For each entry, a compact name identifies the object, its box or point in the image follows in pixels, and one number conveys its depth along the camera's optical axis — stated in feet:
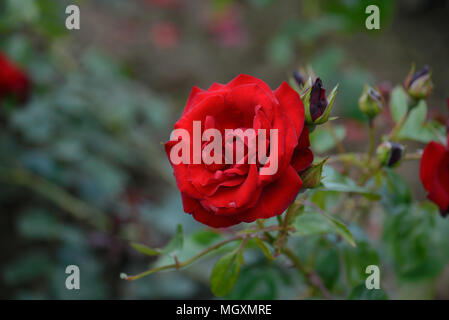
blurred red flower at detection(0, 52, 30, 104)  2.92
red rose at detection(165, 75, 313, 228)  1.87
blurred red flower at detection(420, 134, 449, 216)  2.02
